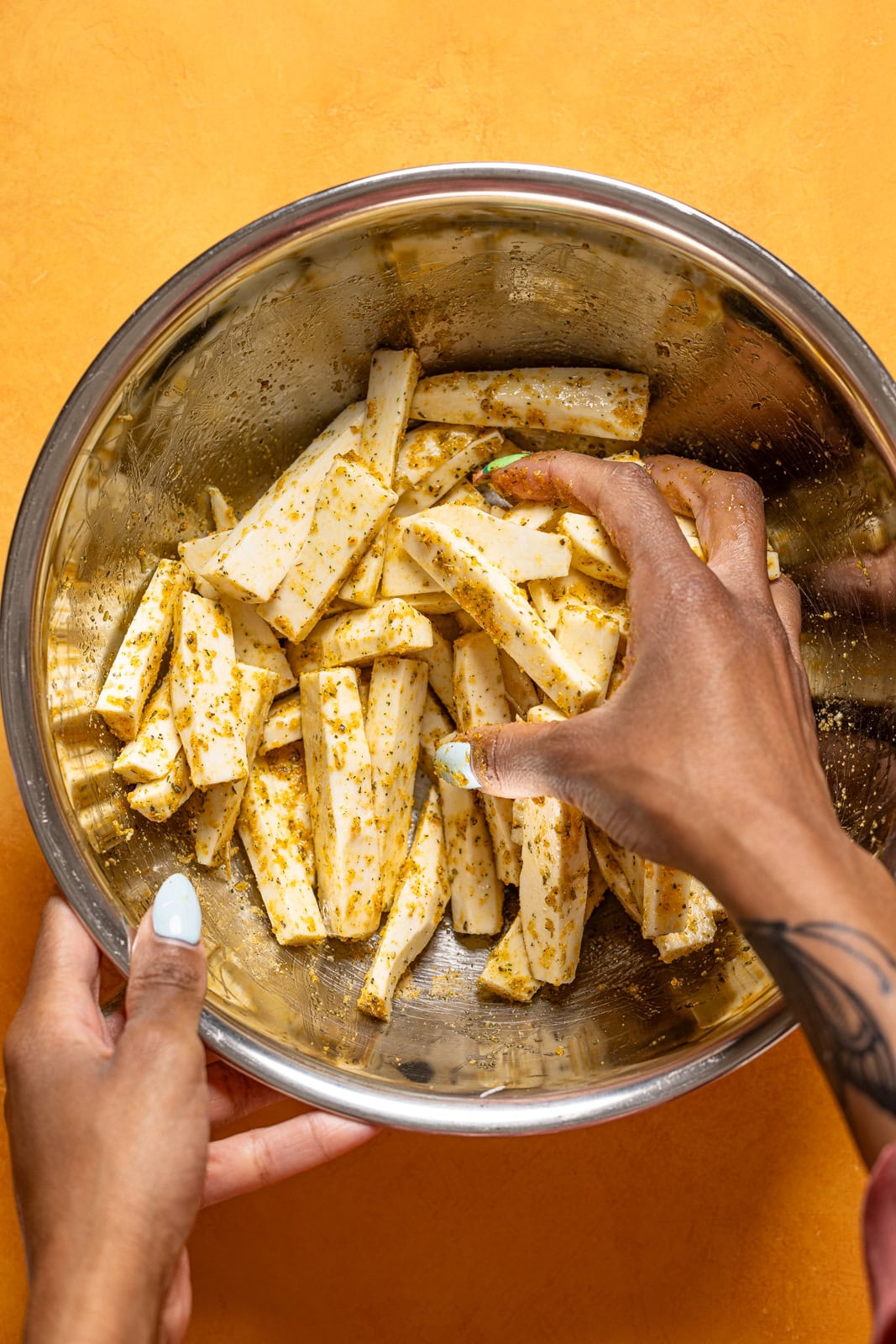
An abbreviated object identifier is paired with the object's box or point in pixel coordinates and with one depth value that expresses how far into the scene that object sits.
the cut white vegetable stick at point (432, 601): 0.58
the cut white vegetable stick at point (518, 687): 0.57
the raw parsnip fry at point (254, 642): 0.58
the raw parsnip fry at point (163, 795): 0.53
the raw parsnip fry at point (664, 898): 0.52
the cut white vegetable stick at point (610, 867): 0.56
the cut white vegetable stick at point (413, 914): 0.55
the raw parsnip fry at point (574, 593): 0.56
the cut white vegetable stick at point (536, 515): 0.57
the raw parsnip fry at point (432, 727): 0.59
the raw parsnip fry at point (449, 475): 0.58
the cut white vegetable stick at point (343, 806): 0.55
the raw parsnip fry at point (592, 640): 0.55
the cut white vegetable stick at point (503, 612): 0.54
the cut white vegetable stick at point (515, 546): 0.55
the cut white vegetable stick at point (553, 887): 0.53
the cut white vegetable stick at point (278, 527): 0.55
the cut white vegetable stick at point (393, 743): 0.56
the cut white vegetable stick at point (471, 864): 0.57
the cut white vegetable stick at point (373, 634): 0.55
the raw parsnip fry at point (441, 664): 0.58
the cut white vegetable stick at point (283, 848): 0.55
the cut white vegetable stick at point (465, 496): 0.59
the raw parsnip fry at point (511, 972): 0.55
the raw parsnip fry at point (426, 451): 0.57
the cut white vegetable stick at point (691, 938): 0.54
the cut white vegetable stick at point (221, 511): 0.58
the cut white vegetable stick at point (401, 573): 0.57
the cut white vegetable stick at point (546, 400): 0.57
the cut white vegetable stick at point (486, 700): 0.56
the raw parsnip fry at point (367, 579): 0.57
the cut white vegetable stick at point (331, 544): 0.55
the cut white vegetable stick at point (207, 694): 0.53
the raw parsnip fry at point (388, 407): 0.57
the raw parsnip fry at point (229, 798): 0.55
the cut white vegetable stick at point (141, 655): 0.53
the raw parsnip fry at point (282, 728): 0.57
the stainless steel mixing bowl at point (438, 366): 0.49
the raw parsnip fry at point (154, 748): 0.53
